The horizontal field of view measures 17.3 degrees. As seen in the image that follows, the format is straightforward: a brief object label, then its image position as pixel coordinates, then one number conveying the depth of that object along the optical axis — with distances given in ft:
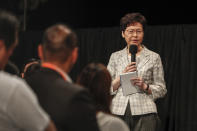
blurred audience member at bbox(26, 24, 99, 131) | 9.64
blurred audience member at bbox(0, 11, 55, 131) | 8.47
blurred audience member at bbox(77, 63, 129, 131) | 11.04
